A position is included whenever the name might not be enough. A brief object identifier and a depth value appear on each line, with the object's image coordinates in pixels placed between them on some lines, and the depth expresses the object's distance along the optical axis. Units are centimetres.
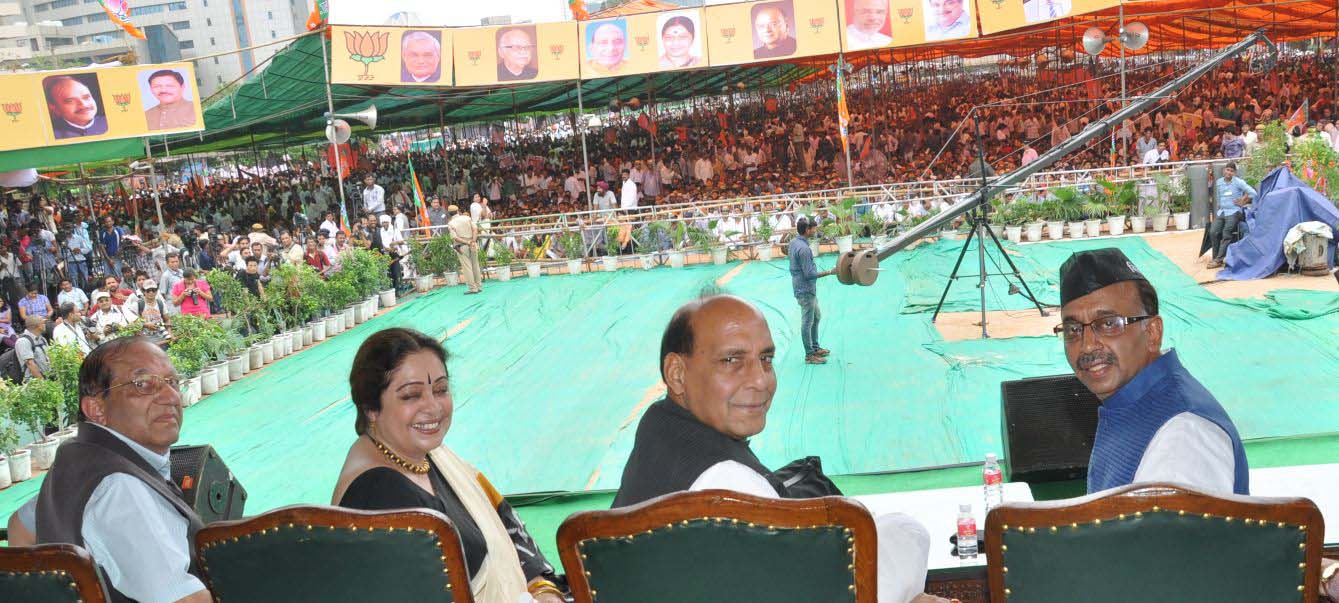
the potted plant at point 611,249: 1314
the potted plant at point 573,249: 1330
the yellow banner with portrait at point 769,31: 1388
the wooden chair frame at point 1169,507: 126
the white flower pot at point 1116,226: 1241
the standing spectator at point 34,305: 933
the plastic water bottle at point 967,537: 255
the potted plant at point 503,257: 1346
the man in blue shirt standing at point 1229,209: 950
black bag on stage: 185
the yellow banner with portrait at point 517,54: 1394
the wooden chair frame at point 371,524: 149
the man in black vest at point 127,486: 197
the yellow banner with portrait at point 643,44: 1398
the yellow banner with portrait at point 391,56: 1277
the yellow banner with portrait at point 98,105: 953
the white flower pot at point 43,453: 655
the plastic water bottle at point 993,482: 287
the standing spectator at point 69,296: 938
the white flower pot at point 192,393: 793
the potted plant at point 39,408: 645
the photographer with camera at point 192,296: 916
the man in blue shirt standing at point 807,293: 743
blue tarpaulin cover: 906
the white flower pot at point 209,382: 830
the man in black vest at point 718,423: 151
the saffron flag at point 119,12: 1077
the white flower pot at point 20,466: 633
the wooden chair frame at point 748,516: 132
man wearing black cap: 173
